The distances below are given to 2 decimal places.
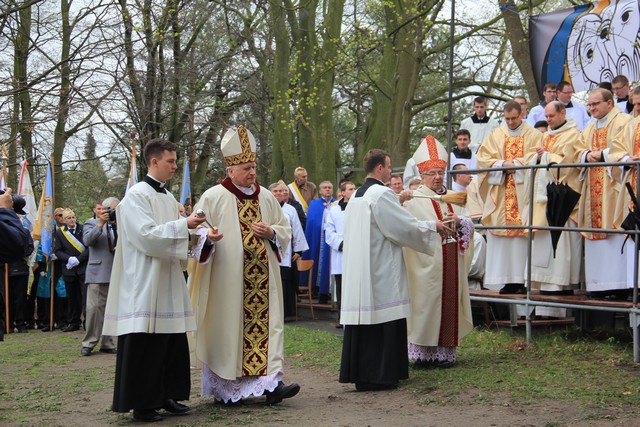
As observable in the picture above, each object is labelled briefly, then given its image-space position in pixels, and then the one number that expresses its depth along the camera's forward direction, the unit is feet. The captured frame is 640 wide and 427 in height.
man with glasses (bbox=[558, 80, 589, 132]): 38.73
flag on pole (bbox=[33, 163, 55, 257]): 52.65
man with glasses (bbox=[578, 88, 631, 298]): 32.24
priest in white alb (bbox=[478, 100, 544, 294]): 35.88
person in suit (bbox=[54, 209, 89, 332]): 50.21
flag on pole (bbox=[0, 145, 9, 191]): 50.09
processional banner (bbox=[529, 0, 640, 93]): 38.04
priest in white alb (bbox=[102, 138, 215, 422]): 24.39
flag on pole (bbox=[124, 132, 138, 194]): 46.34
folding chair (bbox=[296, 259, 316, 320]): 47.16
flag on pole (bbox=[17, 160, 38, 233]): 55.26
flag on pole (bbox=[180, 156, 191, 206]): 49.32
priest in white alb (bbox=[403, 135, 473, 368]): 30.58
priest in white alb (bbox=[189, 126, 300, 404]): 26.04
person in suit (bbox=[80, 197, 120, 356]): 40.68
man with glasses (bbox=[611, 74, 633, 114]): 36.83
